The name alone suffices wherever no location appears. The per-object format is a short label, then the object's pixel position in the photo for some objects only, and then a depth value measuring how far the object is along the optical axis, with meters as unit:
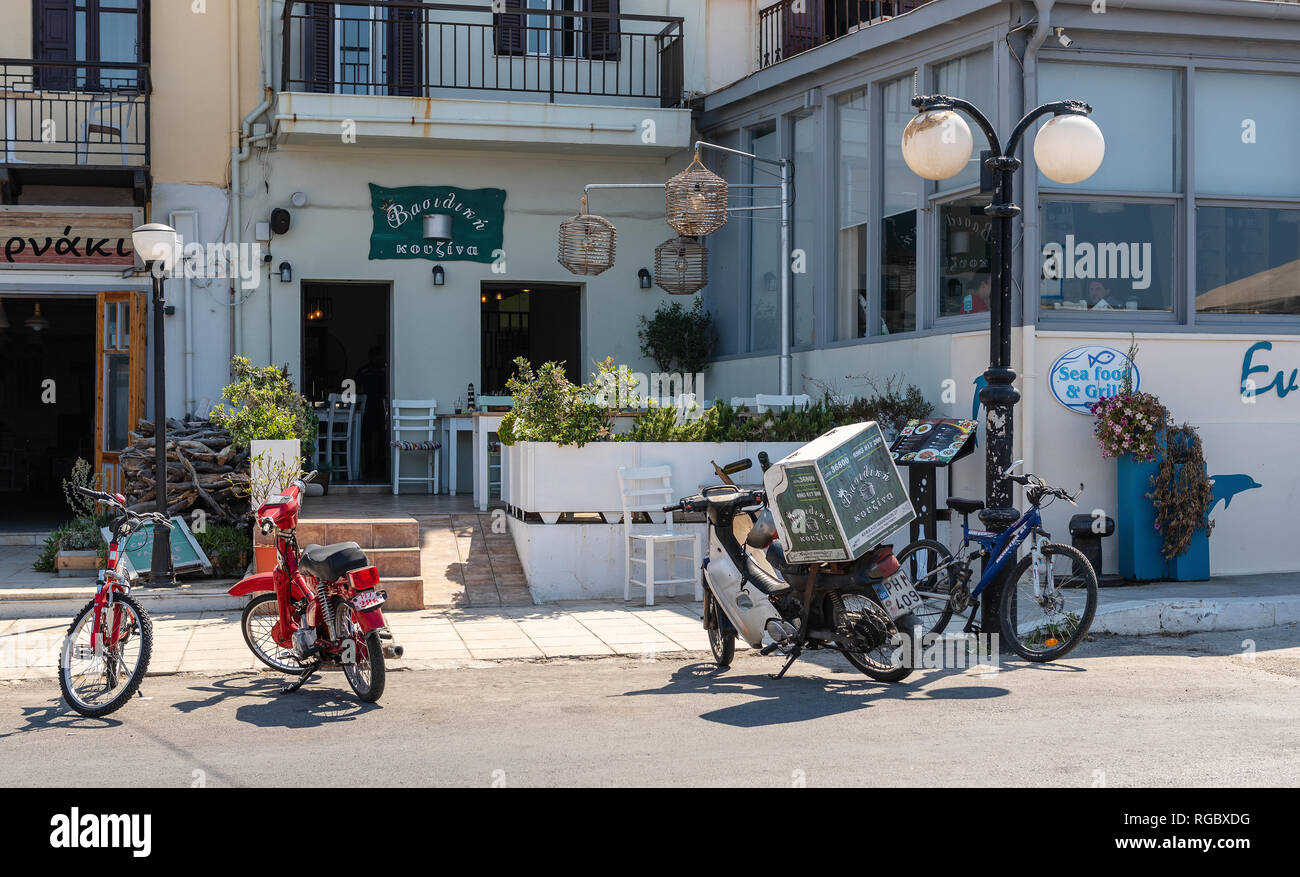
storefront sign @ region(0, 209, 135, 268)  13.52
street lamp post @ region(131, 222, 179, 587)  9.69
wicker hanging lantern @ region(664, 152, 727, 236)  11.38
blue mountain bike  7.38
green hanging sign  14.27
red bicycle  6.23
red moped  6.41
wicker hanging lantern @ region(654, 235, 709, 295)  13.39
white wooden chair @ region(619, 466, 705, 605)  9.66
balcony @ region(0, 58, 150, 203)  13.08
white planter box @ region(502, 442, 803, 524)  9.83
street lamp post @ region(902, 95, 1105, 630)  7.59
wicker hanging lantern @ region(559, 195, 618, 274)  12.21
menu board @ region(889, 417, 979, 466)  9.11
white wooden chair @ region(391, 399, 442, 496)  14.15
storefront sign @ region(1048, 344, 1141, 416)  10.06
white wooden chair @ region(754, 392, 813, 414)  11.05
